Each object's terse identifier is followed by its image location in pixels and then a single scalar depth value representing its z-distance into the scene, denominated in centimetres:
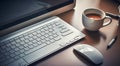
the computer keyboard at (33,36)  80
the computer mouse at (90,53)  79
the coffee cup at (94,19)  89
